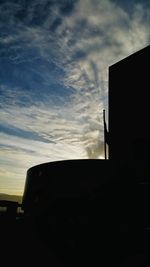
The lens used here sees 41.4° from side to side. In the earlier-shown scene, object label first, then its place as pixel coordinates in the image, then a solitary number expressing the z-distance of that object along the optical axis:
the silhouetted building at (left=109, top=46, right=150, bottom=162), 13.05
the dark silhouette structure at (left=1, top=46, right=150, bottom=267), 6.31
